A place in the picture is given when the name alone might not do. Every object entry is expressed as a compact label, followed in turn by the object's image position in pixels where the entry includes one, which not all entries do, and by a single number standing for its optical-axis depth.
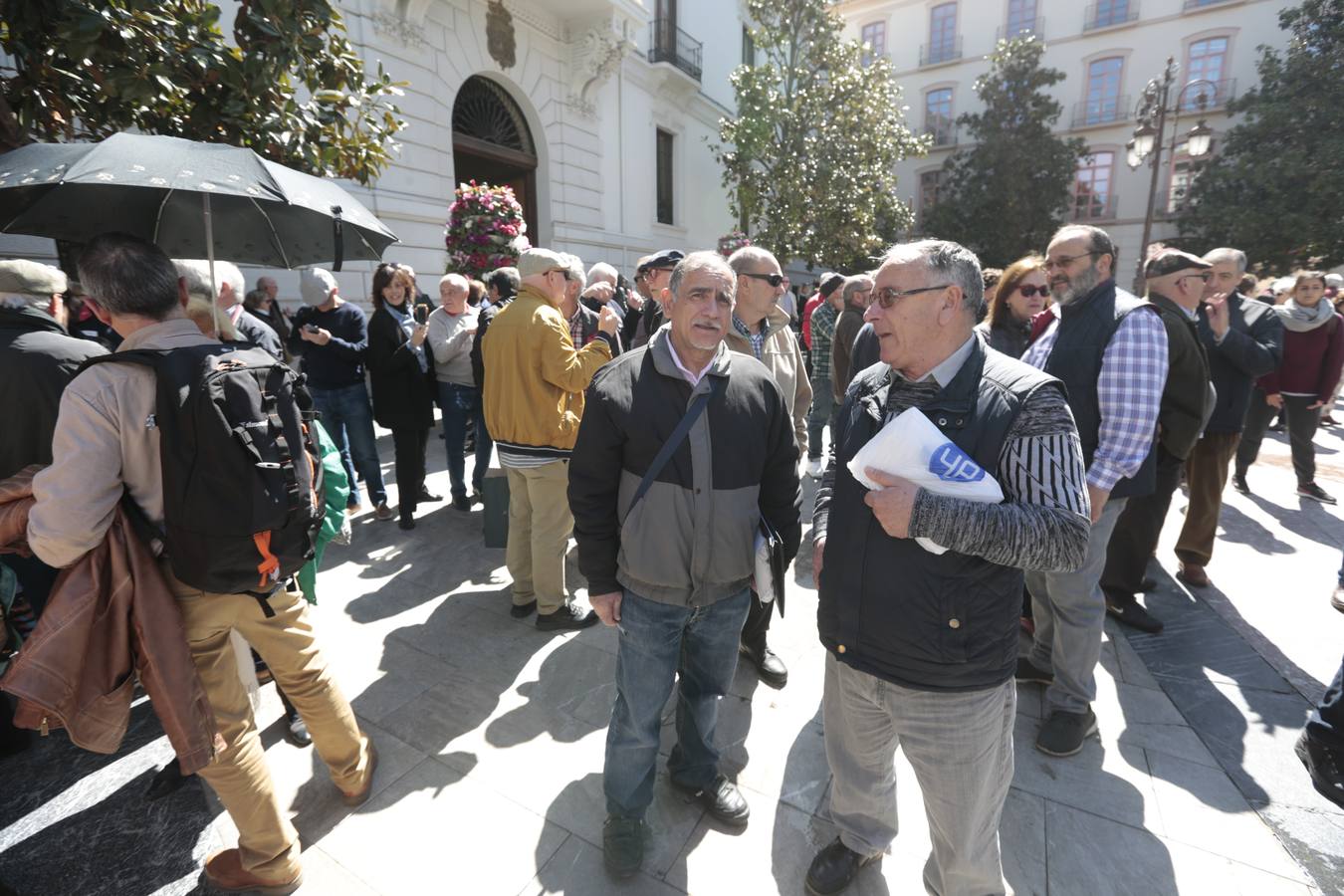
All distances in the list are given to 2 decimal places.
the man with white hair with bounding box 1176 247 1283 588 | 4.16
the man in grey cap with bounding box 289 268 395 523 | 4.76
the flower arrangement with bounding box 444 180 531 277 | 7.44
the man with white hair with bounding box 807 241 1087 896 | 1.42
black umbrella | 2.06
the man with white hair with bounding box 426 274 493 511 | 5.08
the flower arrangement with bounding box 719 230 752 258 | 14.32
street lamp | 11.17
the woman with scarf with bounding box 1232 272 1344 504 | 5.69
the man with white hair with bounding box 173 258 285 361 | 2.39
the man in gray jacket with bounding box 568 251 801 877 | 1.93
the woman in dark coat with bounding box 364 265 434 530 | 4.95
